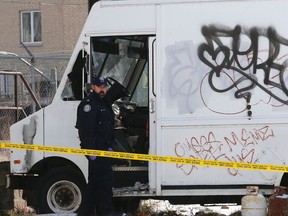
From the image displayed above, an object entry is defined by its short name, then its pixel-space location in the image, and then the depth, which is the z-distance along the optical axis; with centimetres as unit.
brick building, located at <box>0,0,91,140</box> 4956
